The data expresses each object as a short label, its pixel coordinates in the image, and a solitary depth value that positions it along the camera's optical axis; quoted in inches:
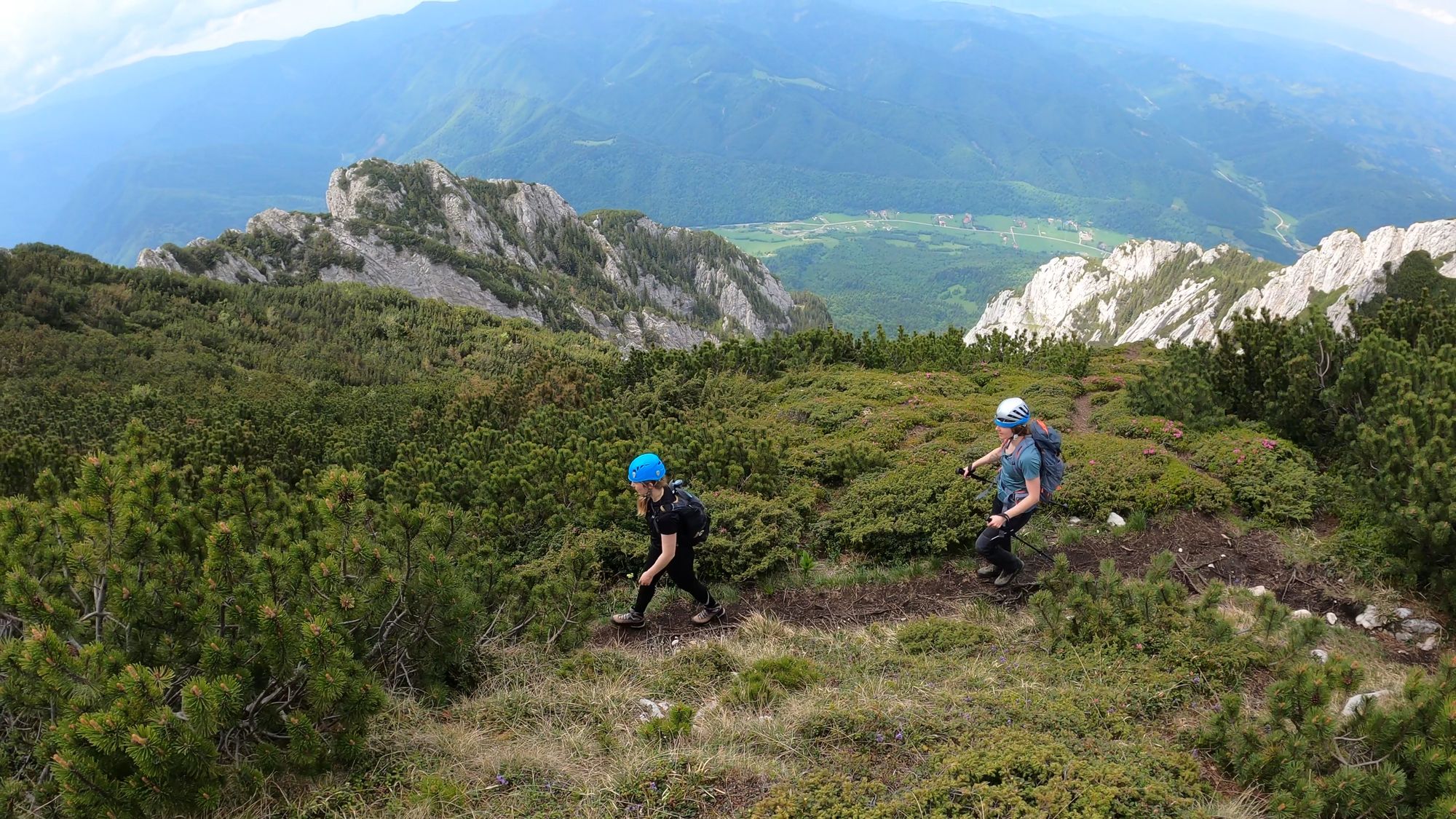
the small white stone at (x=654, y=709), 207.5
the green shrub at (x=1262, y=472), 339.0
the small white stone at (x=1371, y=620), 262.1
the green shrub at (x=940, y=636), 243.9
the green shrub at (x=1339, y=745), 140.5
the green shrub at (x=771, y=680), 209.9
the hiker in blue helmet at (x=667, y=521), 242.7
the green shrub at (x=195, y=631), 135.4
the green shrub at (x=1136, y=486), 348.2
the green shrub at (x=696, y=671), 226.2
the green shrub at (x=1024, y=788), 147.6
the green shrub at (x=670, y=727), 184.4
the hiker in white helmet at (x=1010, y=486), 253.6
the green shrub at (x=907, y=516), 337.4
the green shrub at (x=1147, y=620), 207.3
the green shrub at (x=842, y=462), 417.7
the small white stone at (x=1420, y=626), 255.8
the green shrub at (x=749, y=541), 330.6
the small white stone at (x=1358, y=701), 156.9
